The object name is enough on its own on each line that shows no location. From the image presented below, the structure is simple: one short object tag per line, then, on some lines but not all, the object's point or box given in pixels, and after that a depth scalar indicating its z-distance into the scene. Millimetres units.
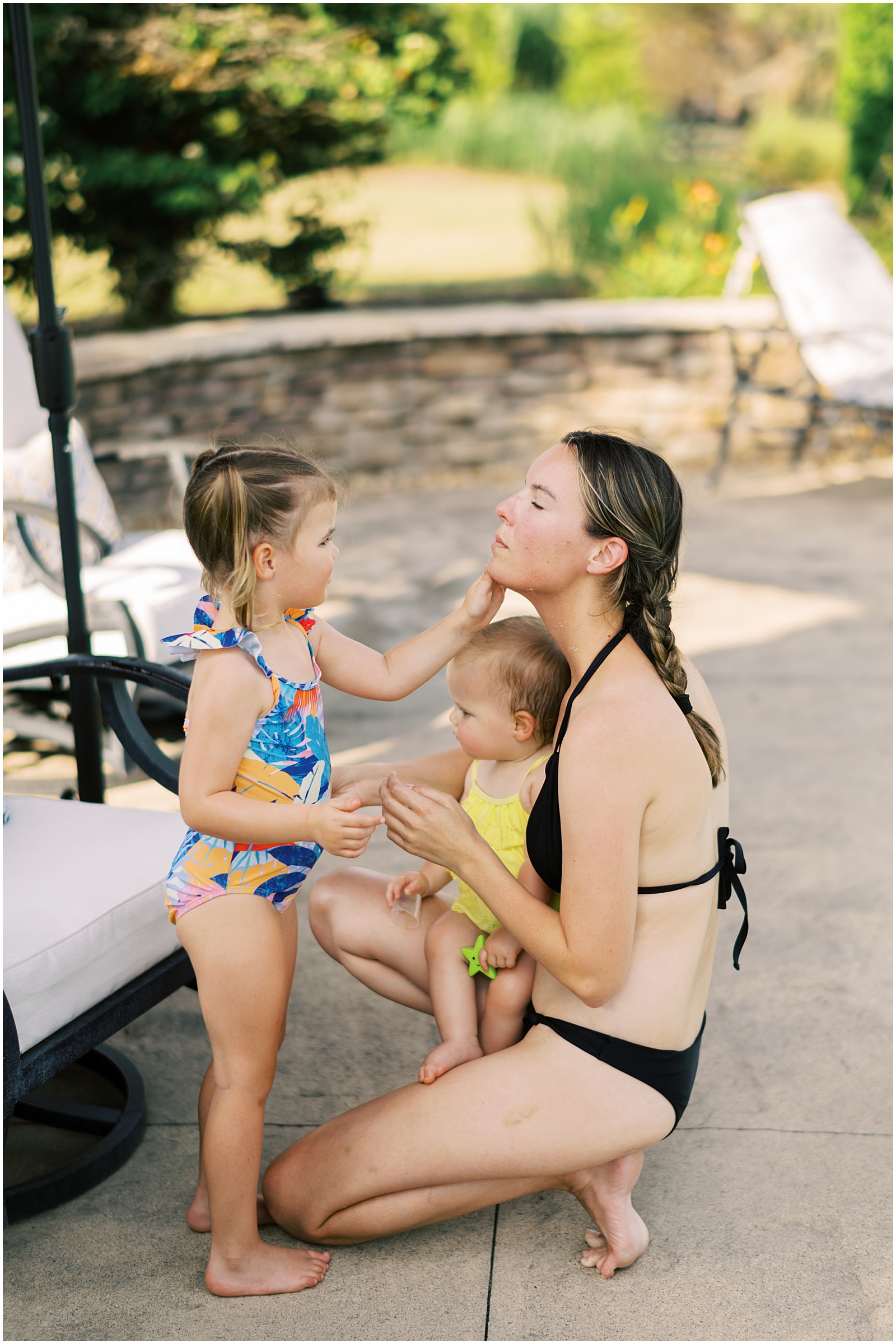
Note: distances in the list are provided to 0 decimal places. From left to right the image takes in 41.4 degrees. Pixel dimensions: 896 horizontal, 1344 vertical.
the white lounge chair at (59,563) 3336
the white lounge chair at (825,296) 6254
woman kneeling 1616
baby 1836
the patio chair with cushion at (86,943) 1745
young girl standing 1628
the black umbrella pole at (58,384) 2133
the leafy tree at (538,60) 15922
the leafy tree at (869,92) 8234
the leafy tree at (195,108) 6137
